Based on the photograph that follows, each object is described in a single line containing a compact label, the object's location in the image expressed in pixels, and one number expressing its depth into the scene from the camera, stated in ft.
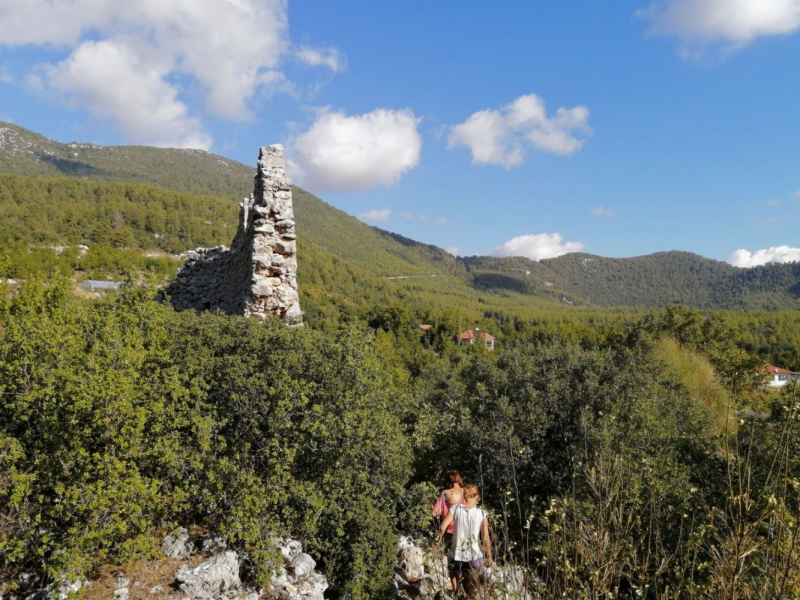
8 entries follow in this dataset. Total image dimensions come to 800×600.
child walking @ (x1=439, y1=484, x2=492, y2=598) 18.58
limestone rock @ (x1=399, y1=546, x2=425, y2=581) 26.32
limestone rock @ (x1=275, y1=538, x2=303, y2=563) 23.59
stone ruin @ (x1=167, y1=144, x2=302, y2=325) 36.27
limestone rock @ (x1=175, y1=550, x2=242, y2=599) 19.75
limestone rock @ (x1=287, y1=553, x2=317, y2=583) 22.75
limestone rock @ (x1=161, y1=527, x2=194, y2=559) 21.91
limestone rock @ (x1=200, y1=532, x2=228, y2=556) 22.16
